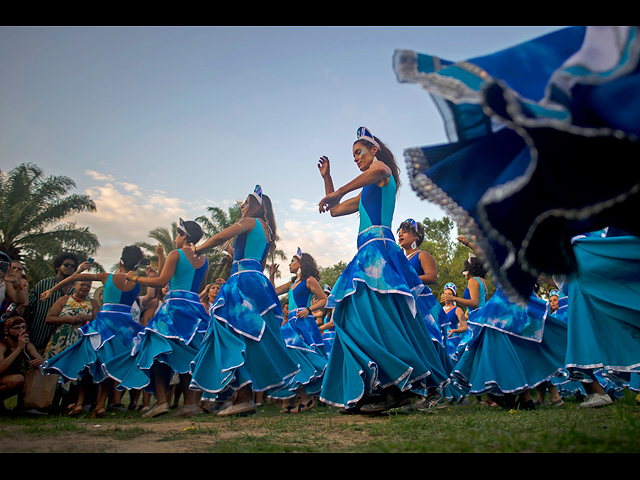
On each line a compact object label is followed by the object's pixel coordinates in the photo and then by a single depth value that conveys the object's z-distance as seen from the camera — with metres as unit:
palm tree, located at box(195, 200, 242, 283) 27.27
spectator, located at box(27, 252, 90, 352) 5.85
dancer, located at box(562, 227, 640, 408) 3.32
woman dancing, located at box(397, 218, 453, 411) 4.66
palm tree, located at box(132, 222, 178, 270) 27.82
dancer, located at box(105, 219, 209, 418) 4.84
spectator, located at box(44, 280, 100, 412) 5.79
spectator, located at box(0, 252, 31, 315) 5.15
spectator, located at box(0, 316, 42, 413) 4.90
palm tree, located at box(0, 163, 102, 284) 20.34
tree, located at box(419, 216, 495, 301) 30.62
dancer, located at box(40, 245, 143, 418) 5.28
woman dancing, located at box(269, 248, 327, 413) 5.50
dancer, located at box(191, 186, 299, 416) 4.21
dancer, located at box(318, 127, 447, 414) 3.54
